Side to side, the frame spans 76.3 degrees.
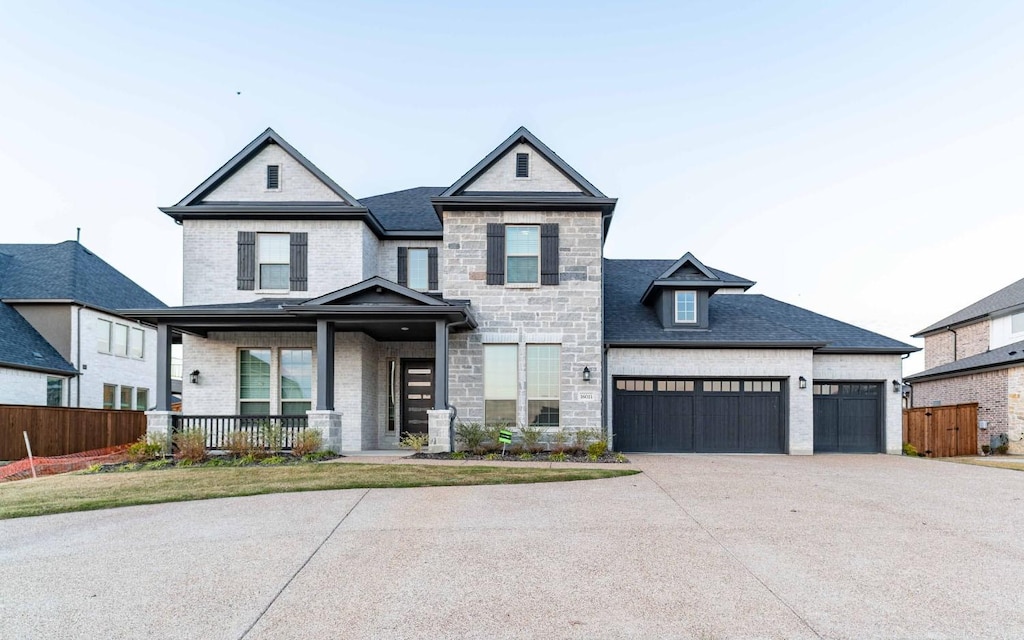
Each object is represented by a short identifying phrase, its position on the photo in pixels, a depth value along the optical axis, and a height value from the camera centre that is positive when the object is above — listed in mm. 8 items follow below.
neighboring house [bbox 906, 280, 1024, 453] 20859 -525
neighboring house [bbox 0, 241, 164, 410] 20766 +547
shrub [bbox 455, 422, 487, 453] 15016 -1998
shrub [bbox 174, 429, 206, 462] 13500 -2029
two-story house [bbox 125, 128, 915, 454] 15836 +417
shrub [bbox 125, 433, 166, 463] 13781 -2142
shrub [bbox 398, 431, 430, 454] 14852 -2195
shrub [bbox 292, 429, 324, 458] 13750 -1996
